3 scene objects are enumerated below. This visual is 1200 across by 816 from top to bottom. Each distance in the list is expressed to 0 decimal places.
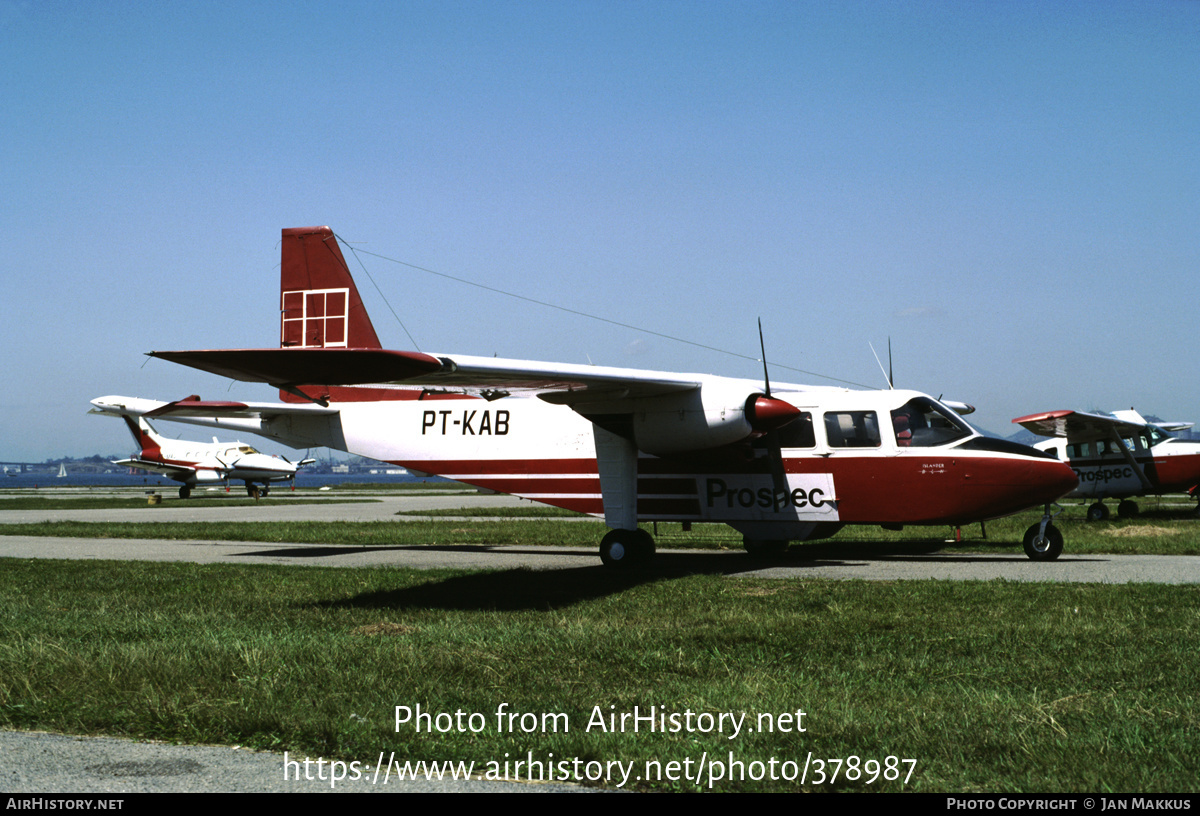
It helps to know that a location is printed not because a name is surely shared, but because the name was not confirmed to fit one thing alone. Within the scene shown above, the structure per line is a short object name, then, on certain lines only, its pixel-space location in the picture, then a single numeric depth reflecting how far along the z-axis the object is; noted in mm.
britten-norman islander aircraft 14156
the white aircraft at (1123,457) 27438
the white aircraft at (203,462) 57250
